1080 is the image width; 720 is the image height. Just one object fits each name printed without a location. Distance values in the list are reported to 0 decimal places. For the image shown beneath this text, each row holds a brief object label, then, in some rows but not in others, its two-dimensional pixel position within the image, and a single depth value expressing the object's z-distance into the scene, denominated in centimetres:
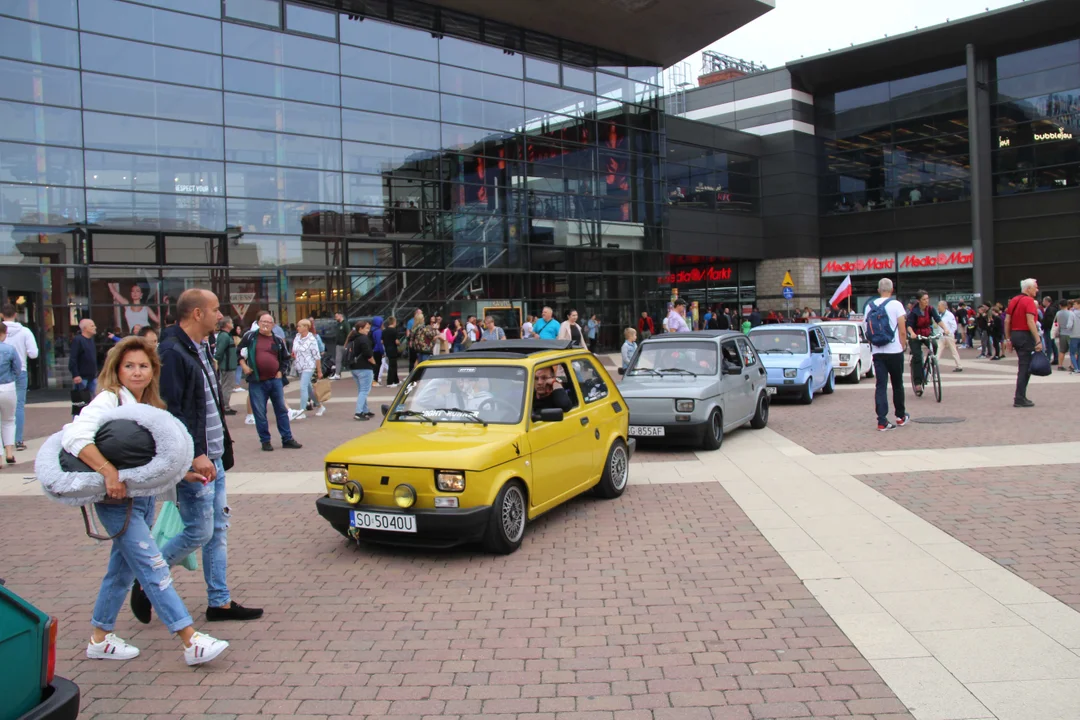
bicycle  1459
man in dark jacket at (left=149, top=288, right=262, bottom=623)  454
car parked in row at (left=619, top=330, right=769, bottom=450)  1016
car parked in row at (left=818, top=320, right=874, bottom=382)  1883
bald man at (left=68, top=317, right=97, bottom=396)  1201
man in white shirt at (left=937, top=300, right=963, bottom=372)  2080
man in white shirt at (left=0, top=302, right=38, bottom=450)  1083
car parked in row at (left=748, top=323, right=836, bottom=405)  1504
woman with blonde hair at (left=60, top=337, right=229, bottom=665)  386
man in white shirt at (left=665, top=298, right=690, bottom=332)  1878
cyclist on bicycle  1446
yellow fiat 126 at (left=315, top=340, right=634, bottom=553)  580
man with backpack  1103
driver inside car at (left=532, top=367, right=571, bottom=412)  691
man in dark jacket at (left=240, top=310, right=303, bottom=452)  1096
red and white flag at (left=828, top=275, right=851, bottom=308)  2614
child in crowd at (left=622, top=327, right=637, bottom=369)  1582
